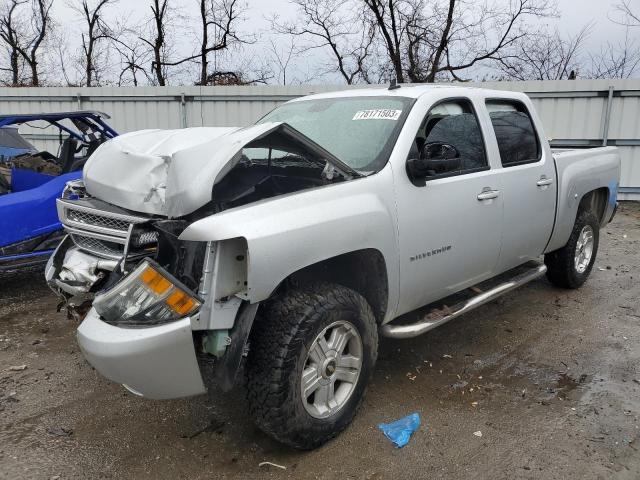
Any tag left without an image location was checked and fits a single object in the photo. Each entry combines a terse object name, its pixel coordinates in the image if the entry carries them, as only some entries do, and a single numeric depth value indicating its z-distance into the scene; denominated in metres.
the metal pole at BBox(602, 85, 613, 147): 10.33
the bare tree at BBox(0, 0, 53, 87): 23.75
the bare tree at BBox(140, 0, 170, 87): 21.25
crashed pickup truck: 2.38
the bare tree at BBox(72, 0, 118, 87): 23.05
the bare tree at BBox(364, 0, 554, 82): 17.58
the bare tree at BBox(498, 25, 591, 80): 18.50
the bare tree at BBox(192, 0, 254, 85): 20.73
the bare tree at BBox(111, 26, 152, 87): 22.14
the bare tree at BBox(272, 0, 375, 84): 19.77
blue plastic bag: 2.92
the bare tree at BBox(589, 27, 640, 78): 18.61
